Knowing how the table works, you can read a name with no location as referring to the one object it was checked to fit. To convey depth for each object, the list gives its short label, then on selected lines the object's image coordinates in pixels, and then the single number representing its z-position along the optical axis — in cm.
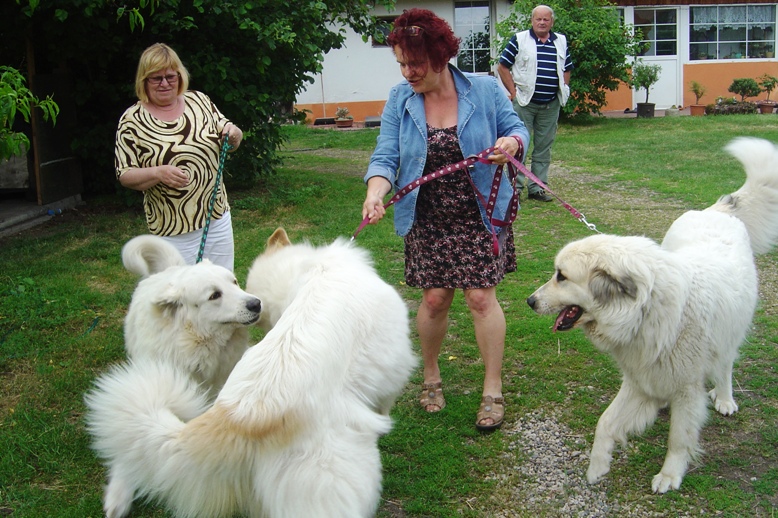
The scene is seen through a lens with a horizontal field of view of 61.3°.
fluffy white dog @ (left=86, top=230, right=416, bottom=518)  219
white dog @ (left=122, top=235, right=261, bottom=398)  312
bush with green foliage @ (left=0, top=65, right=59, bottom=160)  311
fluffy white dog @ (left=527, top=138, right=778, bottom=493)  305
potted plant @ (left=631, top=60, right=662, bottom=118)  1786
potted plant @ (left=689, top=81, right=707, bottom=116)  1891
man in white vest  854
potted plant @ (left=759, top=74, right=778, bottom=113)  1877
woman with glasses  371
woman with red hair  354
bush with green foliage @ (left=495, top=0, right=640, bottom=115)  1527
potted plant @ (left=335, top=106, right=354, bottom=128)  1873
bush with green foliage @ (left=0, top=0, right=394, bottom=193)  758
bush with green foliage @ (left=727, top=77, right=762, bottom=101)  1866
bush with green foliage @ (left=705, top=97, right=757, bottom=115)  1831
